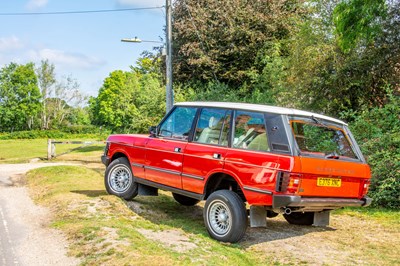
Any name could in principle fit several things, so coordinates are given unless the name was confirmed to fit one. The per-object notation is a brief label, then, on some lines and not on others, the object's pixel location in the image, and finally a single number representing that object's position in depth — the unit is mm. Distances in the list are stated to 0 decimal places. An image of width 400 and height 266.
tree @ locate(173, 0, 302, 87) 20078
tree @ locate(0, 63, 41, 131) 65938
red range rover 5562
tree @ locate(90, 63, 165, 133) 20375
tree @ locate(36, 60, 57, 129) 69188
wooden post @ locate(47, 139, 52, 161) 21469
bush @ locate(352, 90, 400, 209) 8790
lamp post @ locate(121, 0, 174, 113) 14966
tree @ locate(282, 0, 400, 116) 12969
